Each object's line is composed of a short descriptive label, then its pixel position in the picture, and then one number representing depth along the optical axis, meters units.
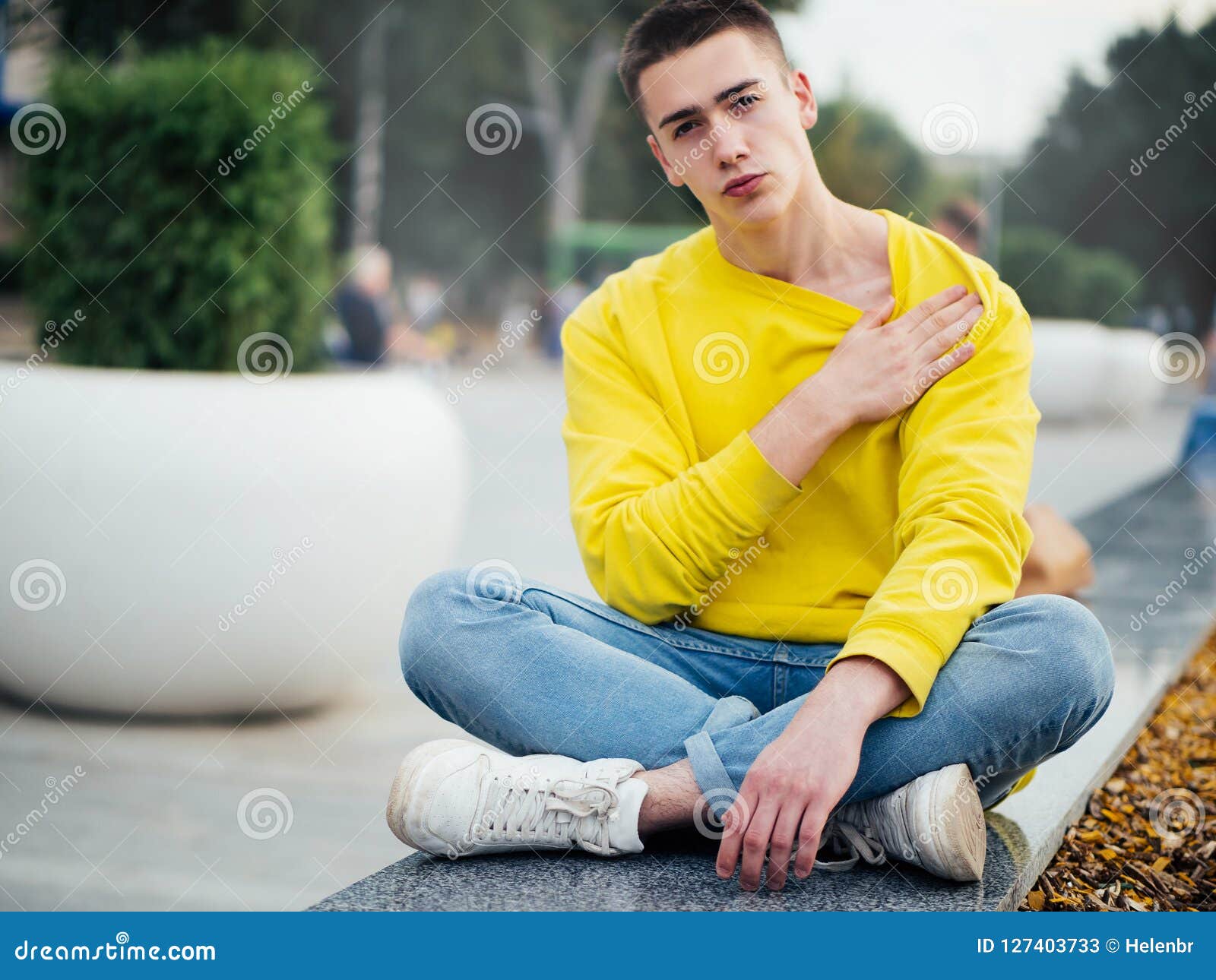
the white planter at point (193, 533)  3.96
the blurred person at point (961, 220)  7.32
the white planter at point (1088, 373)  13.58
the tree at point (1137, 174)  27.91
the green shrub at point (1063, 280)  24.62
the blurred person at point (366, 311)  8.68
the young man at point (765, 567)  2.14
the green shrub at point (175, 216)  4.73
